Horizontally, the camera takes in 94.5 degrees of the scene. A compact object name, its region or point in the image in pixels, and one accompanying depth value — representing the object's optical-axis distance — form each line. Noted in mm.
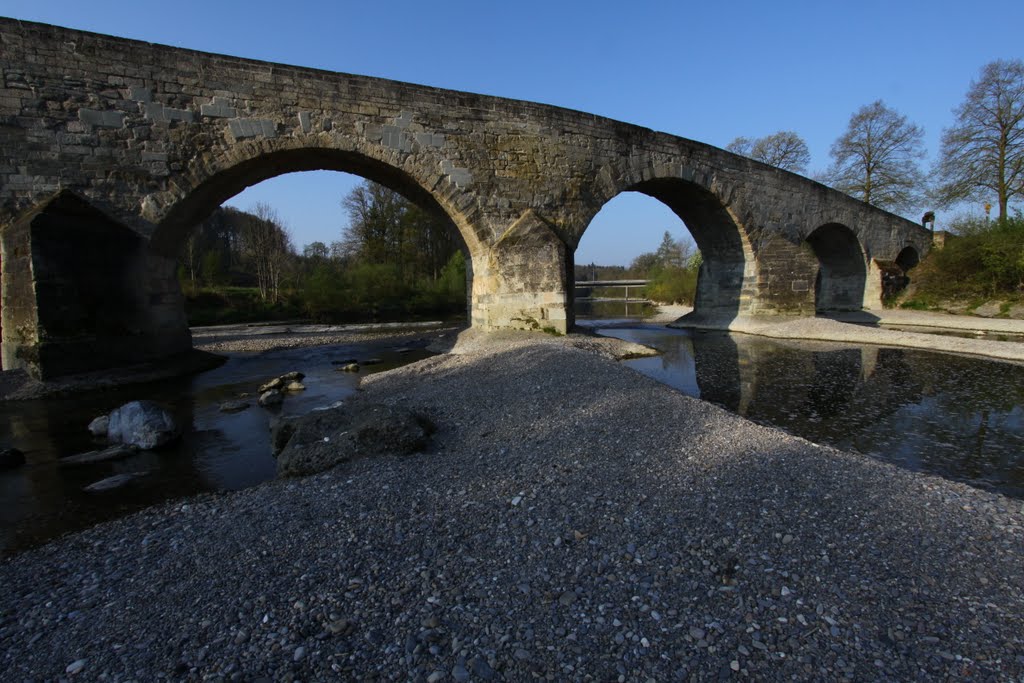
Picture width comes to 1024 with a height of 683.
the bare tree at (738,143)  29062
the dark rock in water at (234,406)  6438
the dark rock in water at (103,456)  4496
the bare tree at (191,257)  25381
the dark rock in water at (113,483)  3811
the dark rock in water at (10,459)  4379
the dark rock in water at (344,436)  3768
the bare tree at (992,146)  19438
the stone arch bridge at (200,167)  7527
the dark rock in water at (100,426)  5367
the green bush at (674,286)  31312
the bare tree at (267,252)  26391
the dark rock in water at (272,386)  7445
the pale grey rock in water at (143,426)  4895
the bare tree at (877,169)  24000
